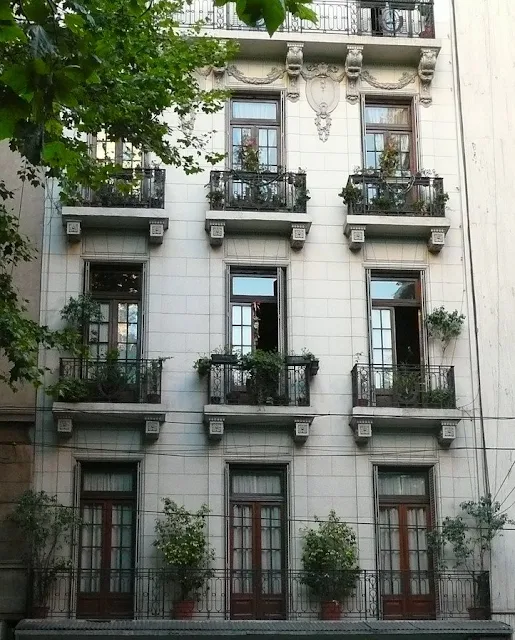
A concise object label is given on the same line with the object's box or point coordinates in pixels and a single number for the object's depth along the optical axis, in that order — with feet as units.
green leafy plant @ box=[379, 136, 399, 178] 70.79
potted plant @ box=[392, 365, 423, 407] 66.69
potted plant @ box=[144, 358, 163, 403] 65.62
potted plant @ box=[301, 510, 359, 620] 62.49
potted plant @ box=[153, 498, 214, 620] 61.72
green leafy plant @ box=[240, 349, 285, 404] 65.57
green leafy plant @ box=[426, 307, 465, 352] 67.97
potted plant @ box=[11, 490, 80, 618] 61.72
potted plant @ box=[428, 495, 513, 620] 63.62
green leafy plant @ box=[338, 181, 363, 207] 69.26
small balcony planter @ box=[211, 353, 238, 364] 65.82
